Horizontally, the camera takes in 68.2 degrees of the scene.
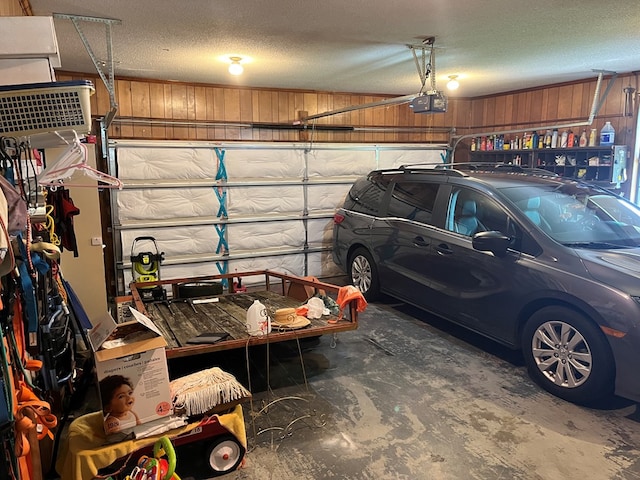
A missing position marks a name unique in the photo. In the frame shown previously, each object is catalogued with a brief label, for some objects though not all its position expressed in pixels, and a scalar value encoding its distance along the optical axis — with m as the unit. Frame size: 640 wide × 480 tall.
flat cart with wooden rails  3.28
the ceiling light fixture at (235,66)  4.91
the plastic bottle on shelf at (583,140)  6.20
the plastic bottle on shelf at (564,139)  6.38
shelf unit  5.86
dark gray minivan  3.17
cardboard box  2.34
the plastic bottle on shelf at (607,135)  5.93
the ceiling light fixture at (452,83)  6.12
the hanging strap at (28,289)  1.89
